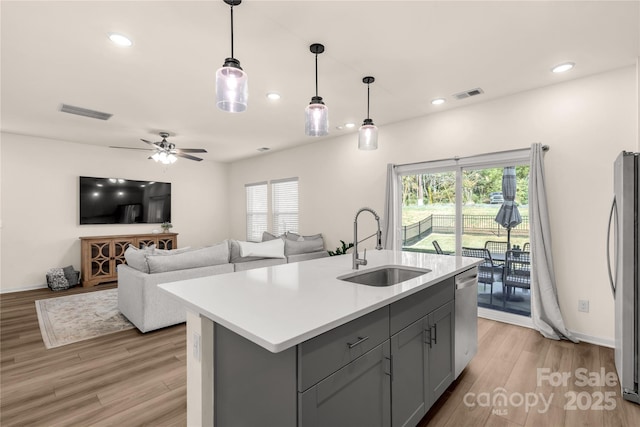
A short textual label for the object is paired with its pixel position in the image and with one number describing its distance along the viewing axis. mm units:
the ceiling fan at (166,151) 4605
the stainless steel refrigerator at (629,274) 2092
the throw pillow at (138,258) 3349
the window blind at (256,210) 7035
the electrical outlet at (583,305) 3077
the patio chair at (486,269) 3799
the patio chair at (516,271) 3555
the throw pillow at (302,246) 4707
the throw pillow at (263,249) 3989
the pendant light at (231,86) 1663
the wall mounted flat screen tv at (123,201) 5828
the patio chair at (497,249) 3712
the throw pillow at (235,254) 3984
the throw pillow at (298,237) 5330
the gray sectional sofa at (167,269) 3242
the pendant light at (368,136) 2531
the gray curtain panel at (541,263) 3158
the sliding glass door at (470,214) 3604
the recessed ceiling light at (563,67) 2830
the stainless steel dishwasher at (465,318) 2240
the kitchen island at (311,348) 1120
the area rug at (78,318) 3227
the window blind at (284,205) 6320
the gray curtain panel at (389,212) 4504
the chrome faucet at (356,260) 2152
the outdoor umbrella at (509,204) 3615
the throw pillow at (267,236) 5911
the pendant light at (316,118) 2129
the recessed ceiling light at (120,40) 2330
